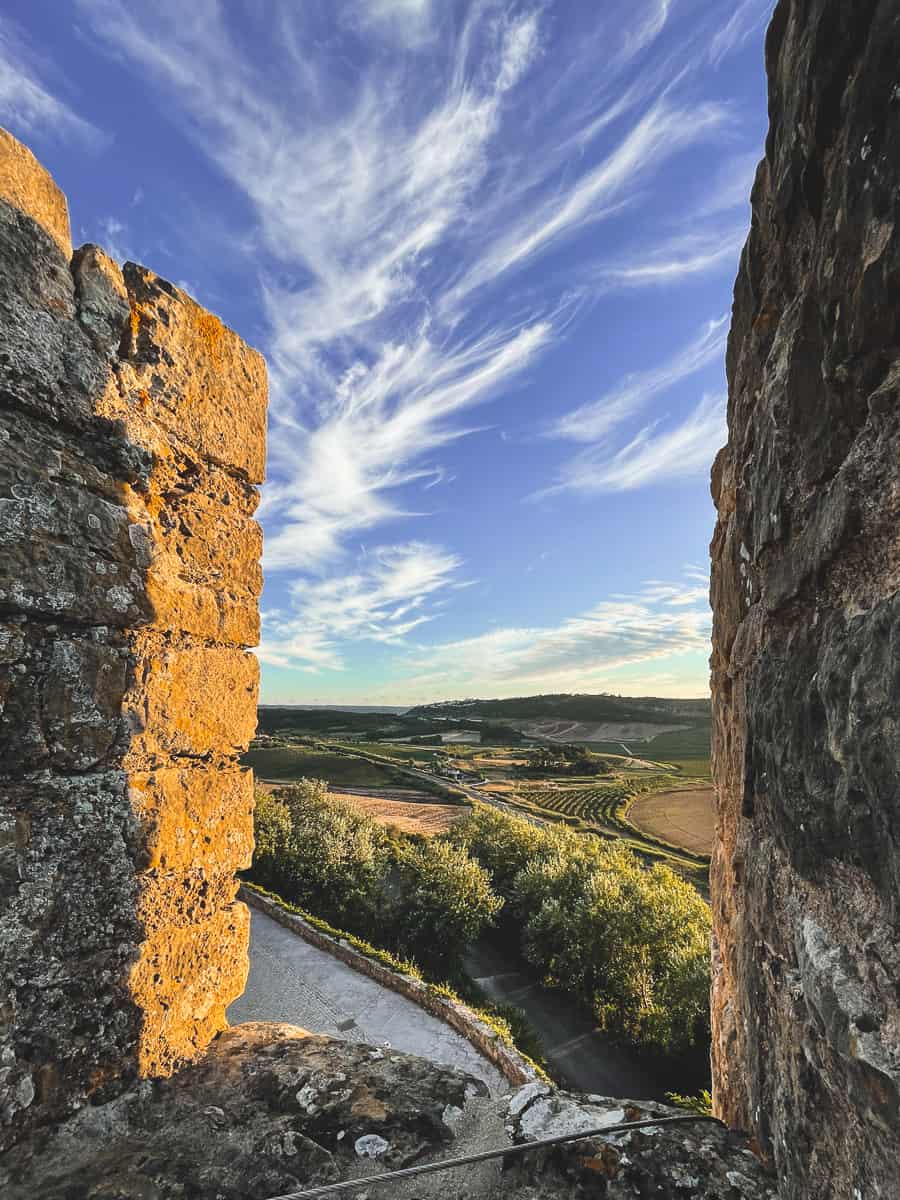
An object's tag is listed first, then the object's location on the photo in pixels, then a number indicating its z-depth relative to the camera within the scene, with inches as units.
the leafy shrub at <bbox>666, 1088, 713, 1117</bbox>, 408.7
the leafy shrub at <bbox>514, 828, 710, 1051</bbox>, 547.2
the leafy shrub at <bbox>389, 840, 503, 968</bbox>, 666.2
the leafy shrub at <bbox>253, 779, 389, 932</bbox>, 689.6
